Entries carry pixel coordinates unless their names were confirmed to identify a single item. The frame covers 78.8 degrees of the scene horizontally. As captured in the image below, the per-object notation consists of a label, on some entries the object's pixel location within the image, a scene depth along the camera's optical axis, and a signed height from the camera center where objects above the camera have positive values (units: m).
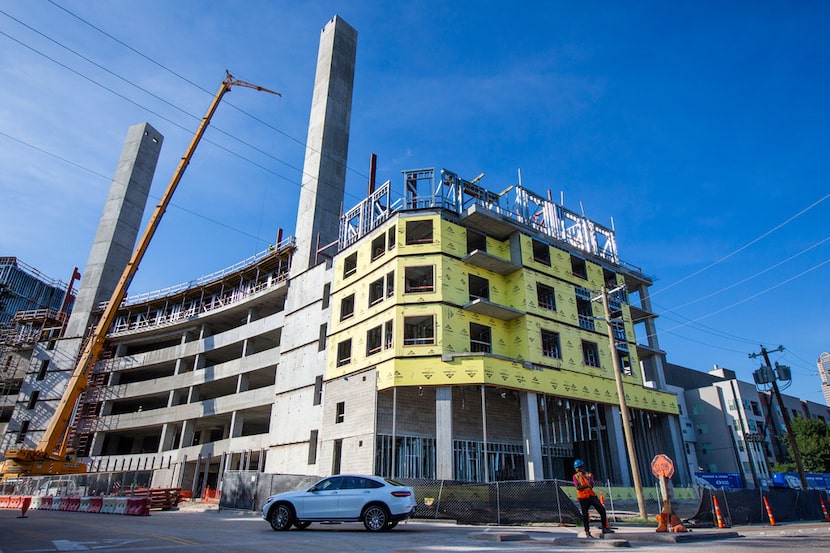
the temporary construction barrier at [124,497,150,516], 21.47 -0.50
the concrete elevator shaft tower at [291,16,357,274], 42.31 +29.19
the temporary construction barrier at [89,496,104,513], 22.92 -0.40
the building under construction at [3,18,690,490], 28.28 +9.39
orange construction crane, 35.78 +7.54
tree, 47.19 +5.15
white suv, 13.85 -0.18
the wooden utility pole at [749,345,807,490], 29.60 +4.12
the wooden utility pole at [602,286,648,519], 18.37 +2.27
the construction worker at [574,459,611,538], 12.51 +0.13
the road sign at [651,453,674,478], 13.45 +0.85
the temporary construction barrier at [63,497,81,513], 24.40 -0.46
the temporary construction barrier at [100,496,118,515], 22.30 -0.46
